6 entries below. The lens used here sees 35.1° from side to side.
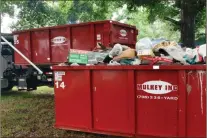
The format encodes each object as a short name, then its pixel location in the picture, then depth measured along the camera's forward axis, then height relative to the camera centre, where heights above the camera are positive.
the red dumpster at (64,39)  9.30 +0.68
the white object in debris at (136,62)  5.20 -0.04
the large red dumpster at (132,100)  4.76 -0.64
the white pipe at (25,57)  10.77 +0.15
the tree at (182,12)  12.27 +1.90
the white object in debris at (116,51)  5.71 +0.15
